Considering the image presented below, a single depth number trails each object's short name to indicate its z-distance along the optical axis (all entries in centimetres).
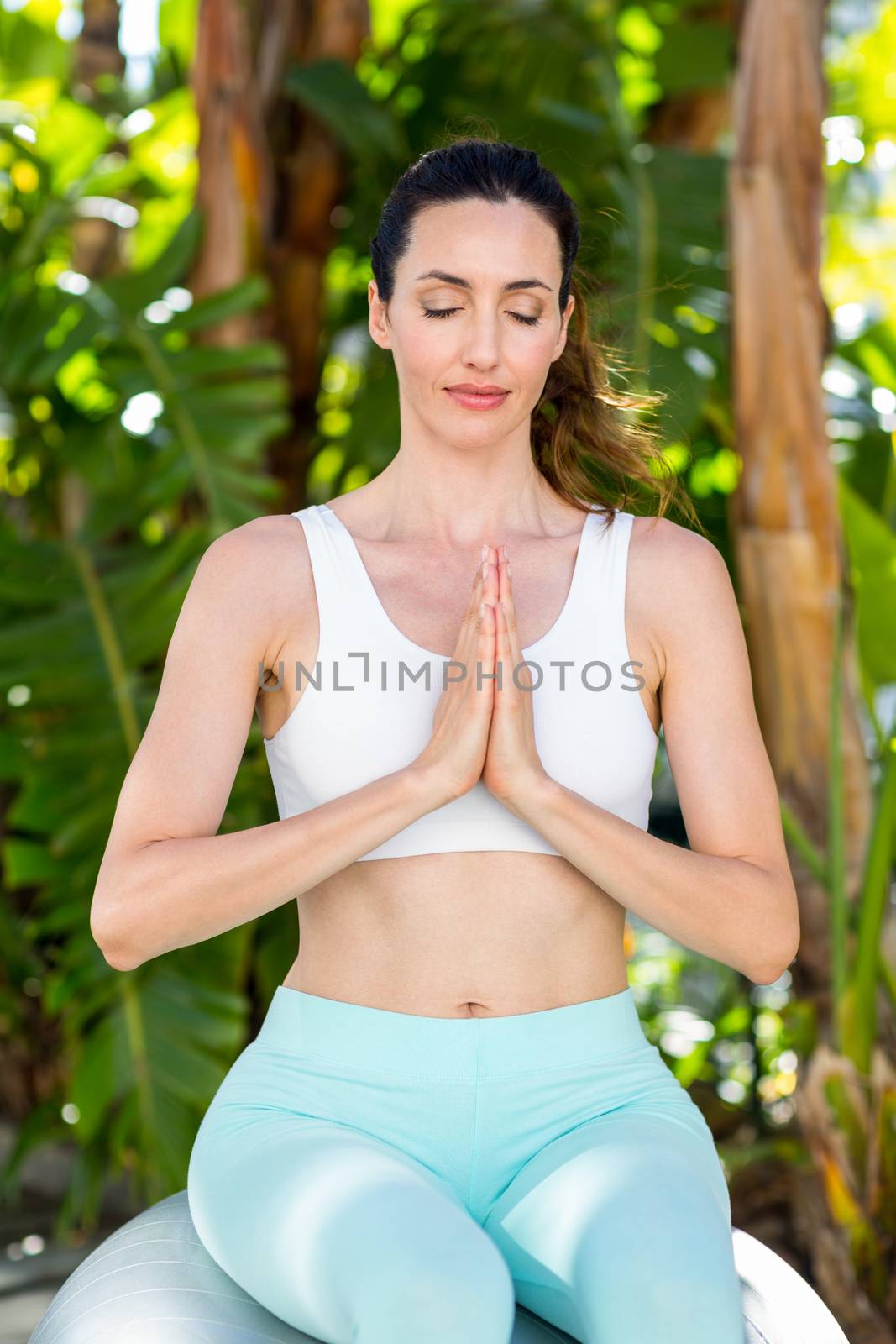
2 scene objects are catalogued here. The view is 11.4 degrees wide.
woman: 306
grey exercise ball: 304
